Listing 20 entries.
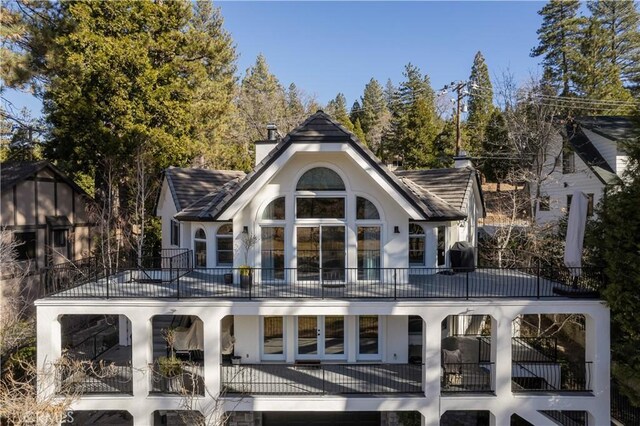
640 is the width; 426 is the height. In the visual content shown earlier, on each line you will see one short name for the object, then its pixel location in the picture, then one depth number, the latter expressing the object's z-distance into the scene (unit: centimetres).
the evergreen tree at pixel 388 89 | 7648
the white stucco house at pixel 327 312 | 1092
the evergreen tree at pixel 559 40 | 3634
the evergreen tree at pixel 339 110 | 4552
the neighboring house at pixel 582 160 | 2209
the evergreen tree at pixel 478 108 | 4031
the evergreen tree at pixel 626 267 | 991
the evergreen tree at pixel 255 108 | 3583
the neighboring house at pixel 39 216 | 1881
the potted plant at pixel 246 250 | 1255
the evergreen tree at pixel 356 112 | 6245
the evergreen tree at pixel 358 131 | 4581
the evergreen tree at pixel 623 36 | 3581
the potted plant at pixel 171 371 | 1123
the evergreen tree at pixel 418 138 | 3603
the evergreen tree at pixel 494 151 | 3578
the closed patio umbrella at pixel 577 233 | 1145
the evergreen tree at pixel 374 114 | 5125
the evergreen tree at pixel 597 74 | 3253
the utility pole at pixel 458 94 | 3016
